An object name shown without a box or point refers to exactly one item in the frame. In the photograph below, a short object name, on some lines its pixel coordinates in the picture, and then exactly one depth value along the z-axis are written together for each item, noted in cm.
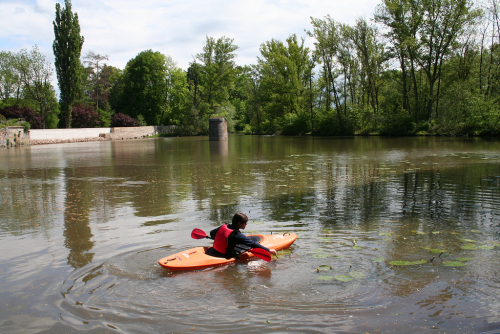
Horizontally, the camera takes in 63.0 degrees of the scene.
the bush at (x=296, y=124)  5222
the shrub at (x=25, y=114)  4706
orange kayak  517
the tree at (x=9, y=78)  5300
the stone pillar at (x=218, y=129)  4162
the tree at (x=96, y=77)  6725
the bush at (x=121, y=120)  5897
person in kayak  556
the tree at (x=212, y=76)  5906
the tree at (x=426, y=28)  3653
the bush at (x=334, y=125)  4659
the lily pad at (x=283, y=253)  562
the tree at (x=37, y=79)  5106
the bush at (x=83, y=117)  5356
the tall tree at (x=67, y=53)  4719
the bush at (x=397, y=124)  4088
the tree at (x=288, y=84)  5297
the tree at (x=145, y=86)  6575
